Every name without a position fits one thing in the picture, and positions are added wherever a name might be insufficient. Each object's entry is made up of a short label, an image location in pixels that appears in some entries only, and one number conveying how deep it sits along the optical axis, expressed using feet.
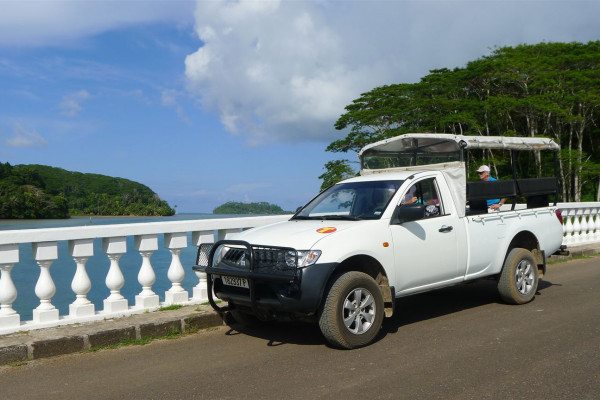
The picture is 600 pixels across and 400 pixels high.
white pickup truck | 17.98
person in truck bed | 28.96
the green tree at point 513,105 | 112.16
